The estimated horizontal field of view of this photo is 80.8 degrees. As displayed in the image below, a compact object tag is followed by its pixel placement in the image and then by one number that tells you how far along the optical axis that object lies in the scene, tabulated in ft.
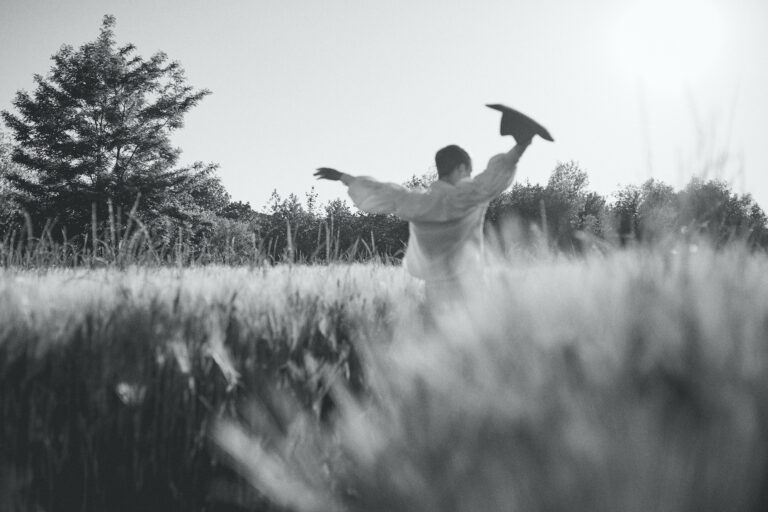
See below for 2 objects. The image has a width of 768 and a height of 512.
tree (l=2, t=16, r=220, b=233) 75.72
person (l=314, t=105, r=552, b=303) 10.78
